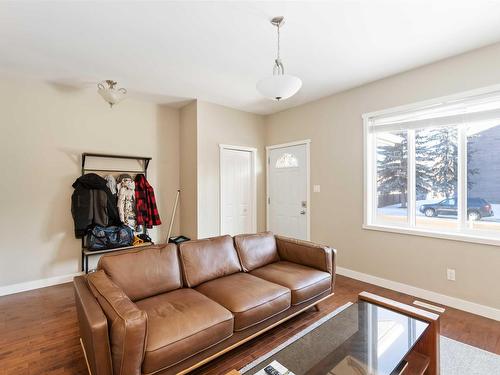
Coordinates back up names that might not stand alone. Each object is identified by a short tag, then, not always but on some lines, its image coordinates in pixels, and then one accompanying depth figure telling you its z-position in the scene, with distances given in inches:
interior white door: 171.3
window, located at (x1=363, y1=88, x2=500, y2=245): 100.7
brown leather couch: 52.7
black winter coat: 131.0
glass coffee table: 53.1
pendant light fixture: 78.6
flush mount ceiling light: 125.1
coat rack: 132.5
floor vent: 103.1
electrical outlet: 106.8
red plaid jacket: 149.7
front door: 166.6
